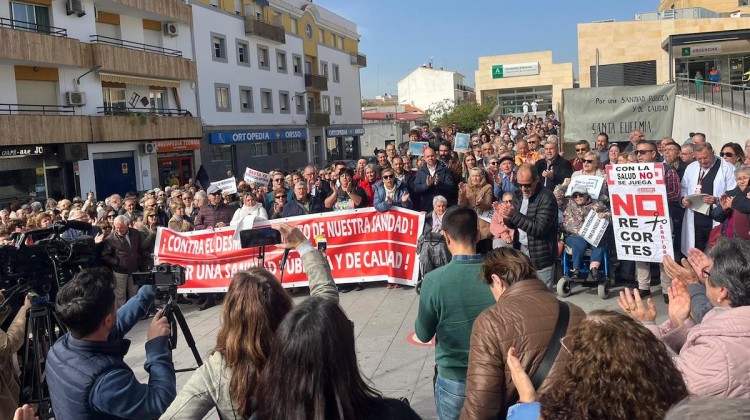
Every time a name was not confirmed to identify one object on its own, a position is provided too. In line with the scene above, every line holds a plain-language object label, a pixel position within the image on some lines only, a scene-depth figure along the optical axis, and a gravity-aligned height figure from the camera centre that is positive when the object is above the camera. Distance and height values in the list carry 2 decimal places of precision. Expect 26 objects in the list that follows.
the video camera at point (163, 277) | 3.79 -0.68
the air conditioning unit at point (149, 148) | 29.84 +0.89
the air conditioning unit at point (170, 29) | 32.38 +7.10
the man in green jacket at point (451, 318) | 3.59 -0.97
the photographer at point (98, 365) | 2.88 -0.93
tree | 49.06 +2.61
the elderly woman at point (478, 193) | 8.48 -0.61
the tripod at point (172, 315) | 3.62 -0.92
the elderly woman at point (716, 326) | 2.42 -0.85
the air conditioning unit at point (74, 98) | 25.95 +3.04
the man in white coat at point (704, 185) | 7.64 -0.63
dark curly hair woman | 2.04 -0.79
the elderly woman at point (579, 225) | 8.08 -1.09
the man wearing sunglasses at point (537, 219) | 6.29 -0.75
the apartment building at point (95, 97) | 23.95 +3.28
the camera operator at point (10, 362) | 4.36 -1.33
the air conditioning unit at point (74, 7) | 25.95 +6.83
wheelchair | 8.08 -1.77
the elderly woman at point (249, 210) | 10.02 -0.79
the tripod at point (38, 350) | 4.46 -1.29
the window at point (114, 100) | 28.59 +3.23
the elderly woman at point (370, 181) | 10.04 -0.44
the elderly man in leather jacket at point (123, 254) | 9.25 -1.28
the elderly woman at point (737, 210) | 6.47 -0.82
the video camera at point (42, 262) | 4.90 -0.71
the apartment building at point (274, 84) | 36.38 +5.31
